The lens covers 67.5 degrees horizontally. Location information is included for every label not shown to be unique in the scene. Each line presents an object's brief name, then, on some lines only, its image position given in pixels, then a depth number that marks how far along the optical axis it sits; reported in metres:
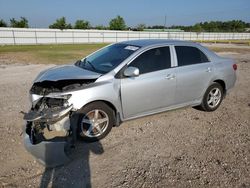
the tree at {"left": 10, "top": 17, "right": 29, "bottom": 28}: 38.01
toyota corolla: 2.84
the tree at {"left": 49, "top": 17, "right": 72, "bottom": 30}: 40.22
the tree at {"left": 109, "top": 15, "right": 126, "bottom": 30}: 48.44
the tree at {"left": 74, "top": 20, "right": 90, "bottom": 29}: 46.02
